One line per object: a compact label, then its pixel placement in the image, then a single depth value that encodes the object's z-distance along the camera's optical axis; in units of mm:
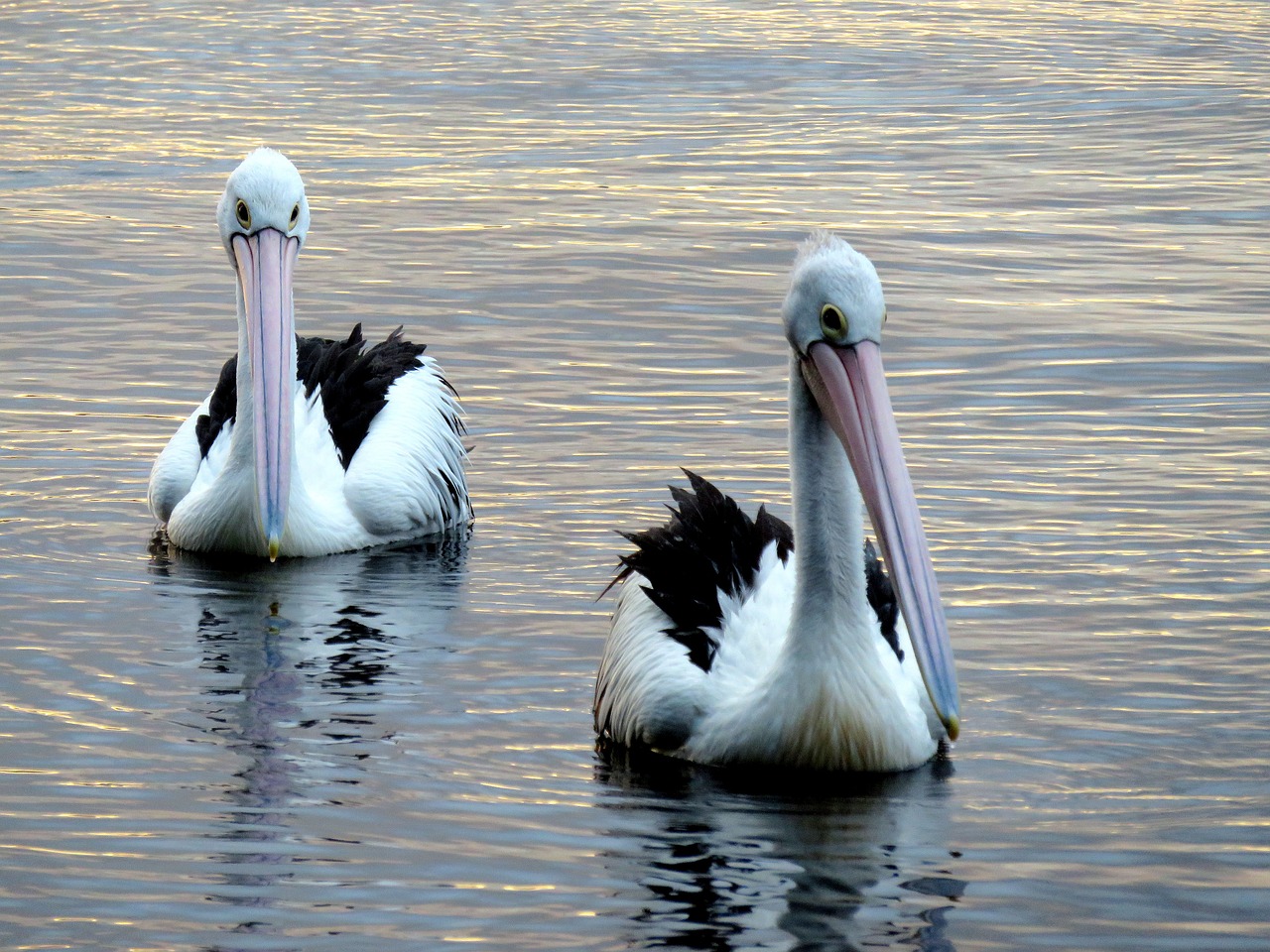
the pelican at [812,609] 10078
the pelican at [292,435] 14508
